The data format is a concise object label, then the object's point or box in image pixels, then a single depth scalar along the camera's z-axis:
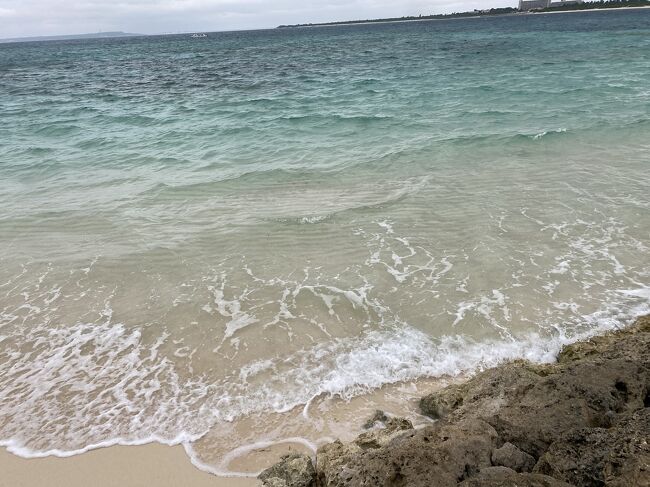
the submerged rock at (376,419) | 4.74
